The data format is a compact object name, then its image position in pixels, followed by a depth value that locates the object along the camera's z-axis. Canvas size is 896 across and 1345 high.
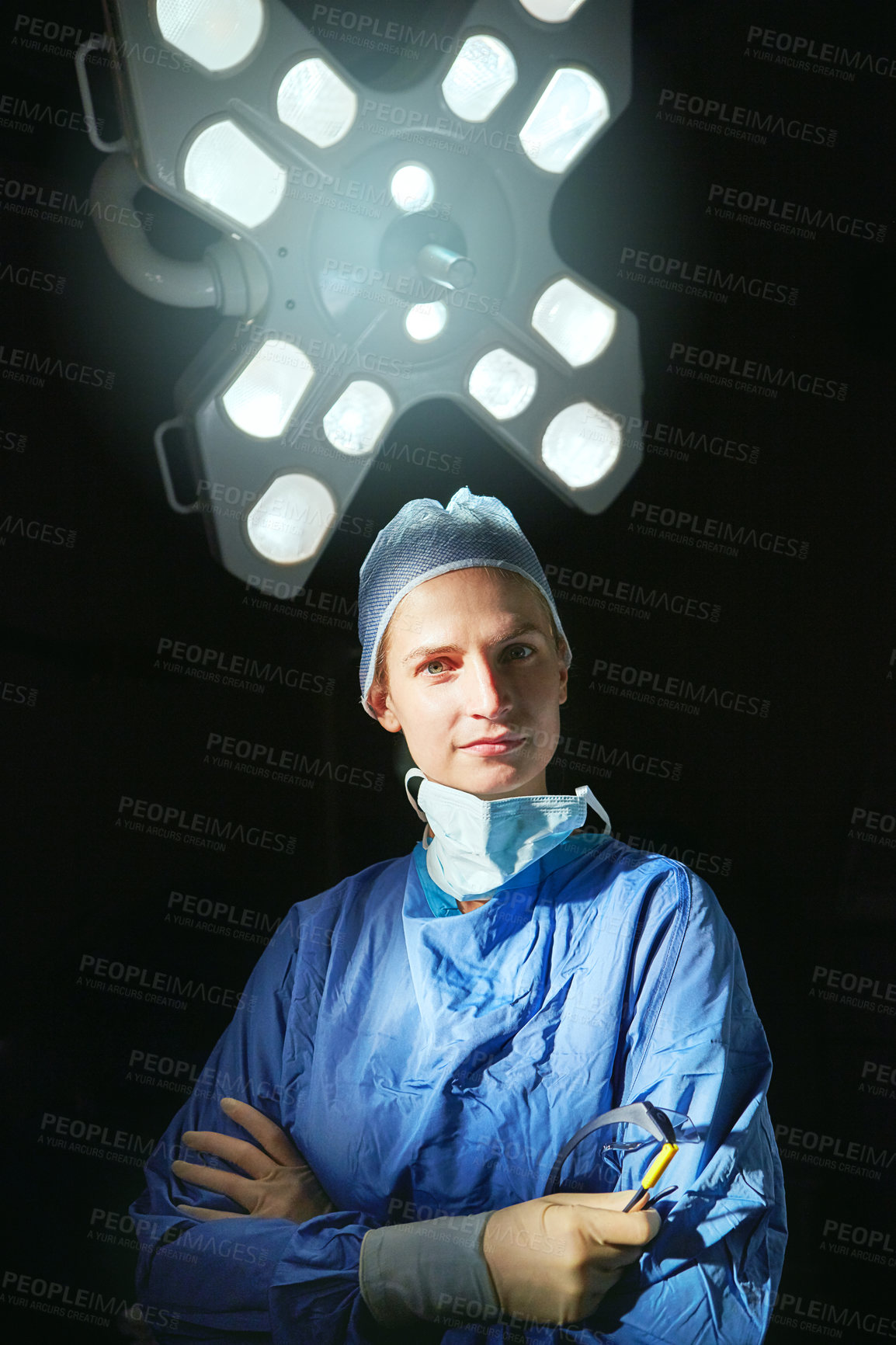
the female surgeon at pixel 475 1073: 1.19
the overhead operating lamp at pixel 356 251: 1.33
